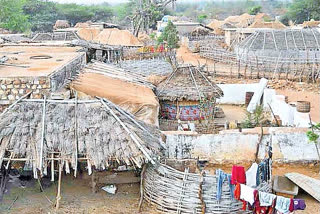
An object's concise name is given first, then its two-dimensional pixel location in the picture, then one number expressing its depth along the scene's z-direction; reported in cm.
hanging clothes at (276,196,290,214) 778
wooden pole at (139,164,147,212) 906
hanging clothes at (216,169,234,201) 830
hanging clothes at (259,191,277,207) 793
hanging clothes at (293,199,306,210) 768
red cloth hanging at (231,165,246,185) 825
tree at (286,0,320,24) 5228
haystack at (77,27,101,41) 3338
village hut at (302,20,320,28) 4102
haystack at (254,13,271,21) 5058
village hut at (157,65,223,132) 1491
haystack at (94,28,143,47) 3139
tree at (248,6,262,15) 6038
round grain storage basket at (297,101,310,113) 1340
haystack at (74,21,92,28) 4153
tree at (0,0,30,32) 4217
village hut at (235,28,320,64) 2470
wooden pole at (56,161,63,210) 880
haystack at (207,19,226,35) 4213
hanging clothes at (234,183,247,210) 812
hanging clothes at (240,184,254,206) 802
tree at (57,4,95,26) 5669
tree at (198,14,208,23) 6600
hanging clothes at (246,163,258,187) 854
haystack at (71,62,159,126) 1128
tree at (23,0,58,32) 5122
